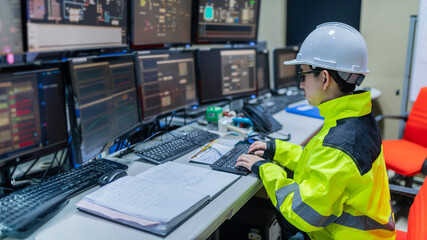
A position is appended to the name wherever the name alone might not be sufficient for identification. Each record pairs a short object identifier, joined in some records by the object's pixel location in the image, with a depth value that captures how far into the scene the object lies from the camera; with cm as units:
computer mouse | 125
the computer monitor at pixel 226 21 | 219
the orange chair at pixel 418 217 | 101
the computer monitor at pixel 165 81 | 175
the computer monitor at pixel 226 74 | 221
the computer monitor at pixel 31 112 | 108
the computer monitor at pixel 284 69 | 302
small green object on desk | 215
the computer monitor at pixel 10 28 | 105
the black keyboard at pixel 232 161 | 139
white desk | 95
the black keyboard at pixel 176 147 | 152
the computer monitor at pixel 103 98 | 129
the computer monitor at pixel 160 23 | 171
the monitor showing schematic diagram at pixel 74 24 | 116
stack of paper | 99
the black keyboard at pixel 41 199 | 93
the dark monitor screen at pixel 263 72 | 274
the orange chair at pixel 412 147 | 220
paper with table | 153
